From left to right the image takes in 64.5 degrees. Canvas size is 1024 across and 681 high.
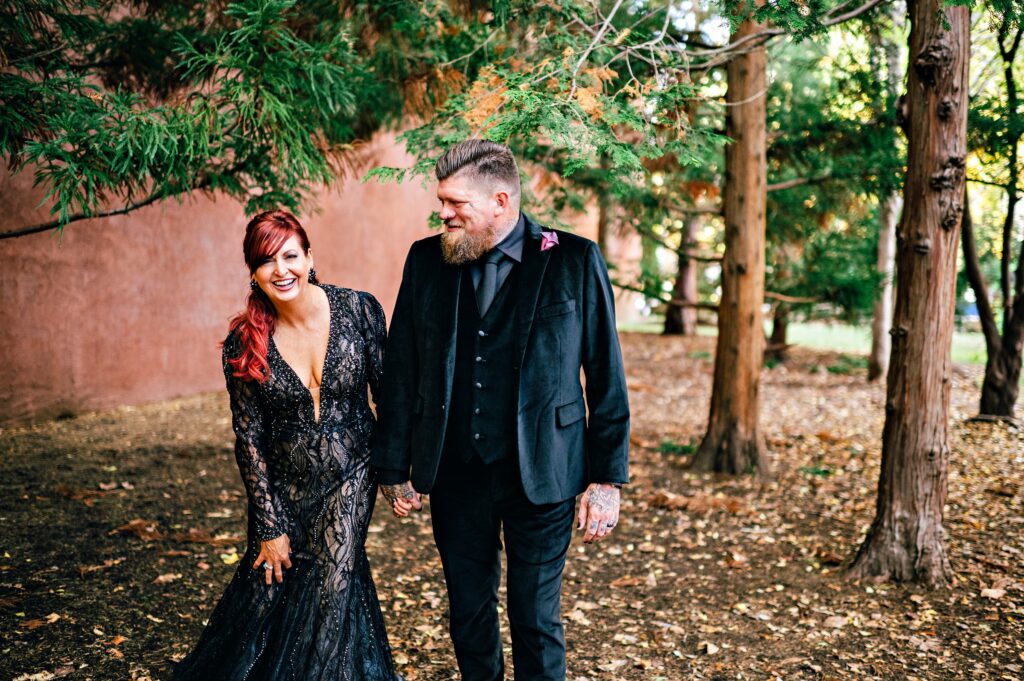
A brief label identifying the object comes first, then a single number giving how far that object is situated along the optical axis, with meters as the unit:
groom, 2.49
